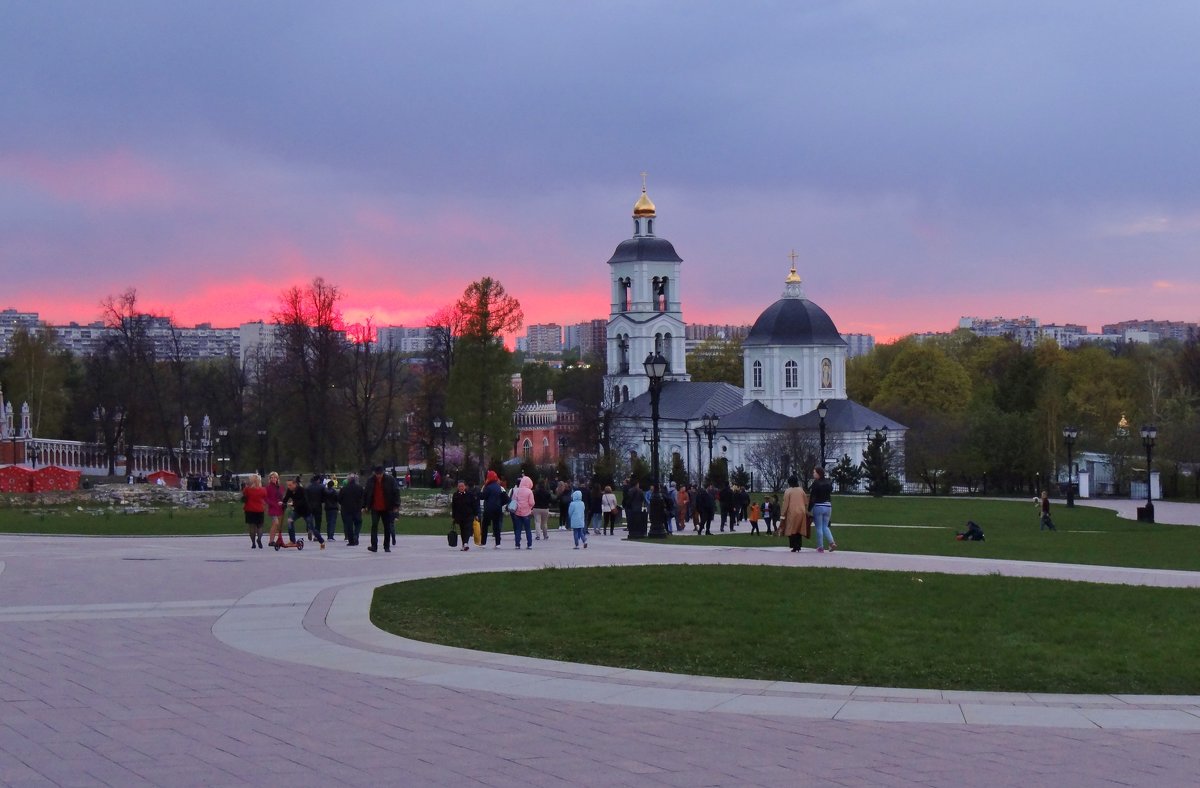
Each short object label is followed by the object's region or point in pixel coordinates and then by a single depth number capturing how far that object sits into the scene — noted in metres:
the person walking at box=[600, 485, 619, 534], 39.69
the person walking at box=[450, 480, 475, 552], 29.61
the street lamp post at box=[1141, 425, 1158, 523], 52.55
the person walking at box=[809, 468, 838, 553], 27.05
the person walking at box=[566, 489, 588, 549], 30.81
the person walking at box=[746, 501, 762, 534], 38.00
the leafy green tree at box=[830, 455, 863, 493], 85.38
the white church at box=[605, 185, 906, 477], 103.38
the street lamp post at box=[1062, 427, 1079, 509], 60.88
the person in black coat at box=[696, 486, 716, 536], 39.12
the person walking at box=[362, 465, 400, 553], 29.38
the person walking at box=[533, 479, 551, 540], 35.19
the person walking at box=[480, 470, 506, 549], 30.38
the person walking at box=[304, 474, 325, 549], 31.59
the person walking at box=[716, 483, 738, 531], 42.06
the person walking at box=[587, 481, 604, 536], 39.72
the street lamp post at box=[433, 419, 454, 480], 76.50
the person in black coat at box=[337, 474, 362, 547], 30.66
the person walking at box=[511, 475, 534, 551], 29.86
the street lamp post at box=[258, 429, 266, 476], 90.84
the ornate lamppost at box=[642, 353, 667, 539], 34.00
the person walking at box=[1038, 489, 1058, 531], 42.72
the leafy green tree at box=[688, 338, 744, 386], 150.75
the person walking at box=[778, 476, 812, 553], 27.62
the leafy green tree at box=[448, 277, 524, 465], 78.94
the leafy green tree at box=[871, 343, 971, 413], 123.69
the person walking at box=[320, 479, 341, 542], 32.28
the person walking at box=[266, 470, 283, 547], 29.89
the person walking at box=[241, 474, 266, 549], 29.16
